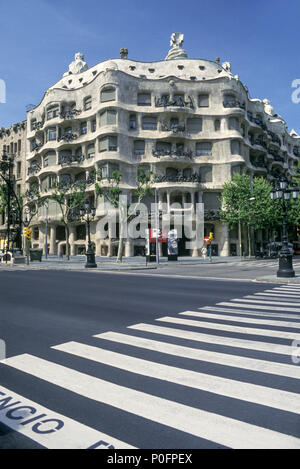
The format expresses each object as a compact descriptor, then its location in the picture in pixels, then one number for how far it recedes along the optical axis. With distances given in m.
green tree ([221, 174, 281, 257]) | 35.94
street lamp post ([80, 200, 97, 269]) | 23.61
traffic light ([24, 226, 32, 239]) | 28.56
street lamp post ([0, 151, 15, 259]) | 36.12
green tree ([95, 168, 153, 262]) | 28.80
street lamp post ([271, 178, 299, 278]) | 14.30
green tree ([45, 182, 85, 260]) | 33.76
